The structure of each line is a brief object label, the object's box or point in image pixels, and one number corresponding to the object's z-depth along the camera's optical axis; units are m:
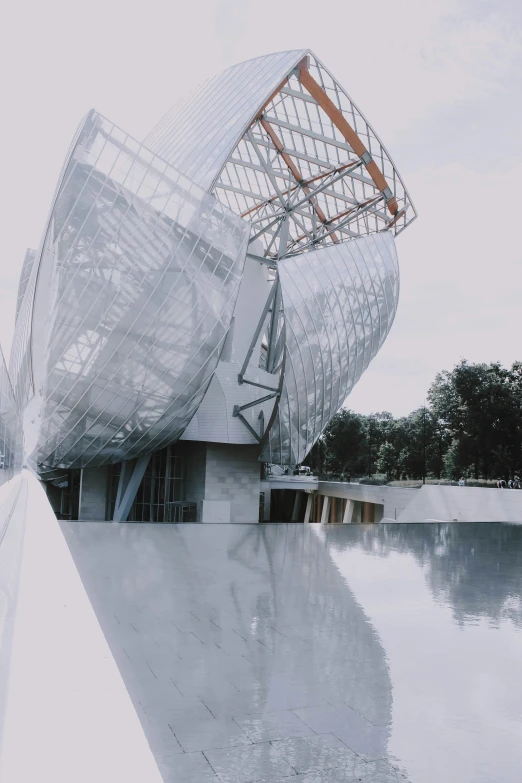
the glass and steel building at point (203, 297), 21.31
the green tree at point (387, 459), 71.44
